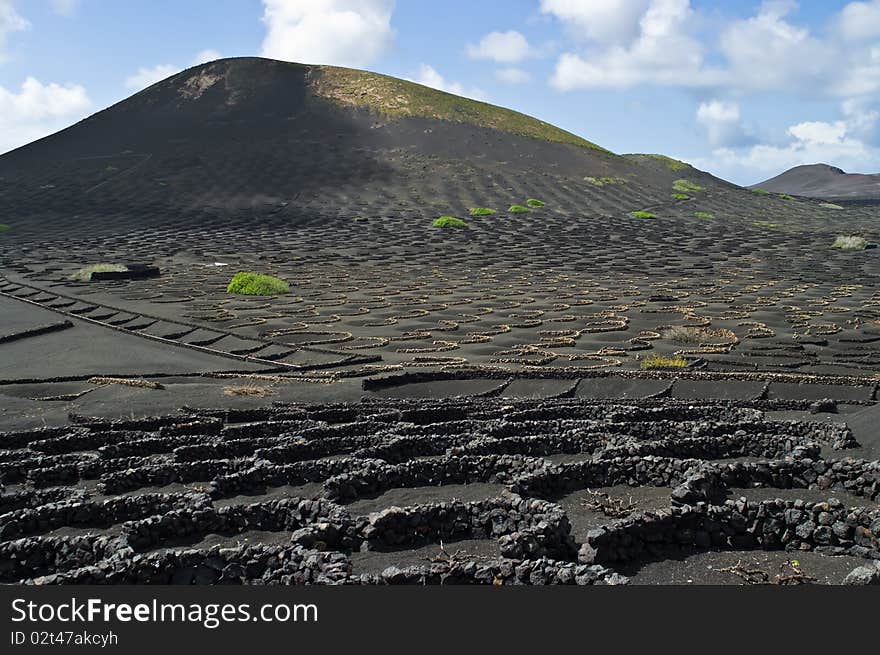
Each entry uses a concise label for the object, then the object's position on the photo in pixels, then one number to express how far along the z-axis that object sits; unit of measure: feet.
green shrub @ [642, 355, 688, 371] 68.59
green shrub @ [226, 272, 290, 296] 120.78
